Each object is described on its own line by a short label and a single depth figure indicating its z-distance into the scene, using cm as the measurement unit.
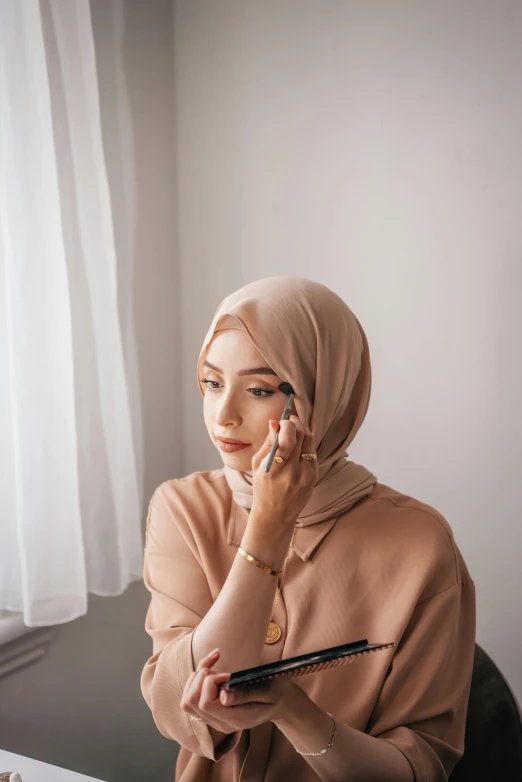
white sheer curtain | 141
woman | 91
